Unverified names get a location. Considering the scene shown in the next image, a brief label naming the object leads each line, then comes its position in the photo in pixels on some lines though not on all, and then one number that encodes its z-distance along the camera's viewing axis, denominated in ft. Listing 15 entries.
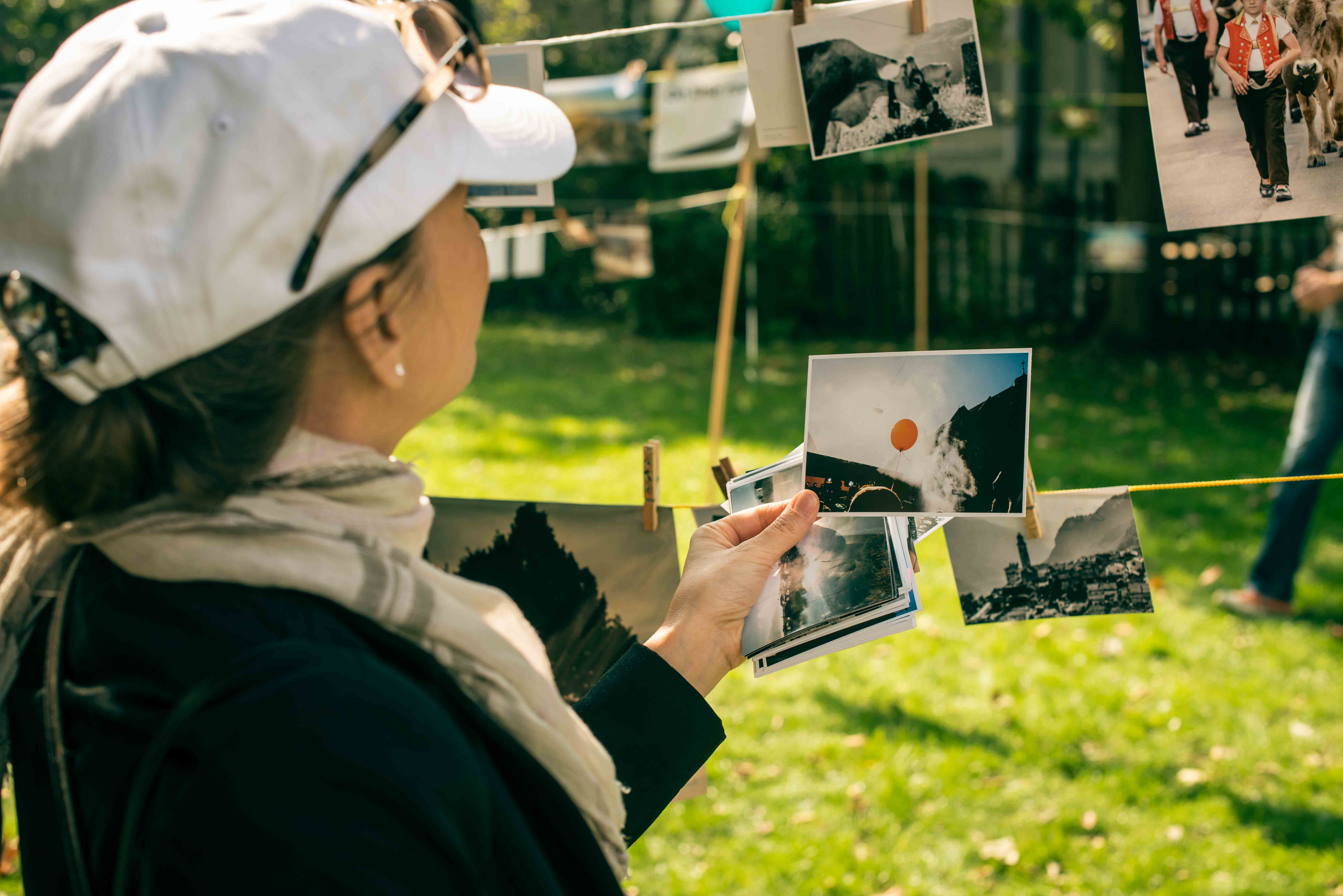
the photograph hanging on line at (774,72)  4.71
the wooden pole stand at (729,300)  11.62
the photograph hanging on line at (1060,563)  4.69
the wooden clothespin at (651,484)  5.02
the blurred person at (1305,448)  12.66
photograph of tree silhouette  5.10
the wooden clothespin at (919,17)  4.42
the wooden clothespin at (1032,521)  4.45
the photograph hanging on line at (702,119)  19.48
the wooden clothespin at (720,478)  4.90
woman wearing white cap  2.39
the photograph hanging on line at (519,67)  5.26
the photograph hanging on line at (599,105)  23.31
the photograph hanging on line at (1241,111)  3.84
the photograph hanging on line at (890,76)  4.49
